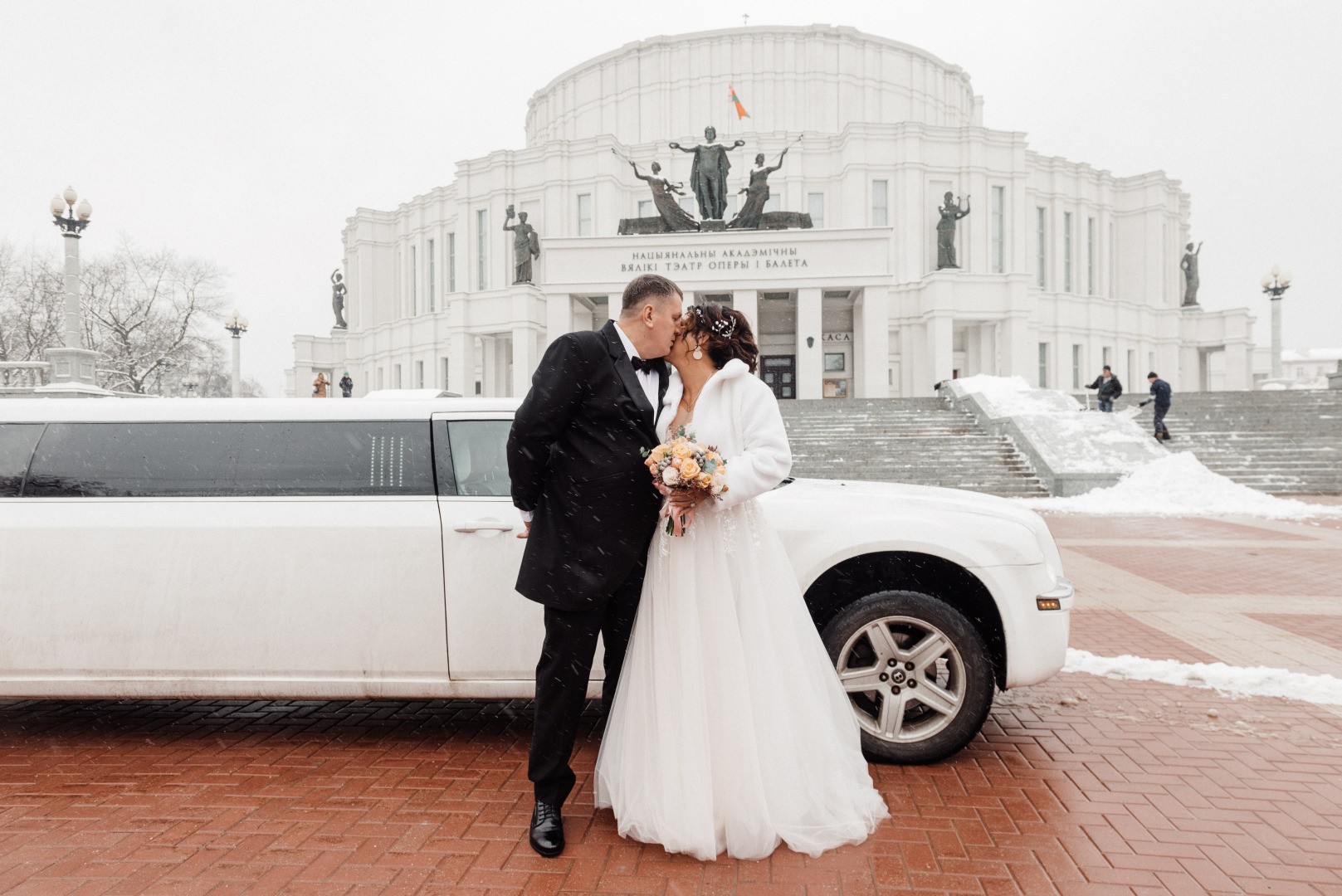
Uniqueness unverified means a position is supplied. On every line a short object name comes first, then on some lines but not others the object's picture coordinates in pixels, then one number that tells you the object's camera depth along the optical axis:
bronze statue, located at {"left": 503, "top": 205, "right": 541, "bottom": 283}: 42.22
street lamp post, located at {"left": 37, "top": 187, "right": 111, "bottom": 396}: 21.55
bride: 2.67
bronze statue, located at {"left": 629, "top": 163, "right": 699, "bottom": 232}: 33.06
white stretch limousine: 3.36
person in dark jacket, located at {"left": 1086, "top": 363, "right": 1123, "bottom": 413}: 21.81
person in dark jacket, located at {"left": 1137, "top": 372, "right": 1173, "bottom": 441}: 19.11
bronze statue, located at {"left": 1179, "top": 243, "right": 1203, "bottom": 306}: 47.84
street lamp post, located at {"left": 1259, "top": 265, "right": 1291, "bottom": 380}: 32.06
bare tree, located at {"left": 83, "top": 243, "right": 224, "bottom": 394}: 42.59
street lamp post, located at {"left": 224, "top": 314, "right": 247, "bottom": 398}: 35.31
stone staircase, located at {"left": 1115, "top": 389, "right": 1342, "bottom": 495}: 16.75
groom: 2.67
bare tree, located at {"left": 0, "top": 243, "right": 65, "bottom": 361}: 41.78
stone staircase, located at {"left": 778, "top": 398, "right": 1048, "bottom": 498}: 16.44
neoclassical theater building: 32.66
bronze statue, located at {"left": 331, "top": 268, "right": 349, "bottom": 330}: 55.28
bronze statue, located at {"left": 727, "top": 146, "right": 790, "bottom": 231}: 33.06
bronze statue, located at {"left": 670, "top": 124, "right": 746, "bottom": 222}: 34.41
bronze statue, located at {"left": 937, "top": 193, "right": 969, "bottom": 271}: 39.38
